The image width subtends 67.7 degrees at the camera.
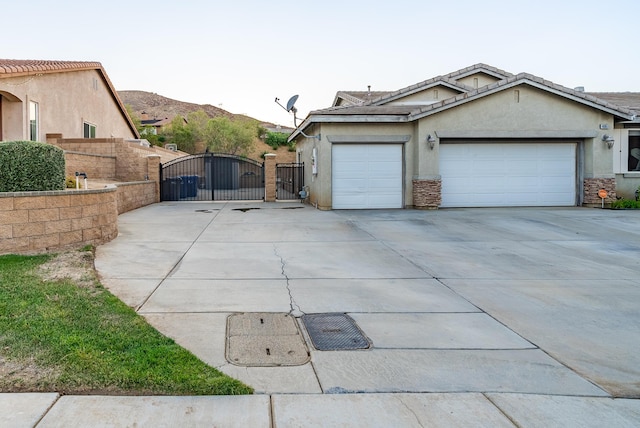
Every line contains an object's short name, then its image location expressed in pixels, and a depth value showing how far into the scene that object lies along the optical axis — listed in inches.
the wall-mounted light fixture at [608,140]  683.4
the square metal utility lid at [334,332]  174.4
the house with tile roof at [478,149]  669.9
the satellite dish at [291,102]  809.2
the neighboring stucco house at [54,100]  671.1
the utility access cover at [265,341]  159.6
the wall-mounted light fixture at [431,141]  664.4
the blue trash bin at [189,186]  948.5
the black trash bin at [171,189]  875.4
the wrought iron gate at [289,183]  928.3
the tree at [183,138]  2092.8
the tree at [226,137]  1958.7
